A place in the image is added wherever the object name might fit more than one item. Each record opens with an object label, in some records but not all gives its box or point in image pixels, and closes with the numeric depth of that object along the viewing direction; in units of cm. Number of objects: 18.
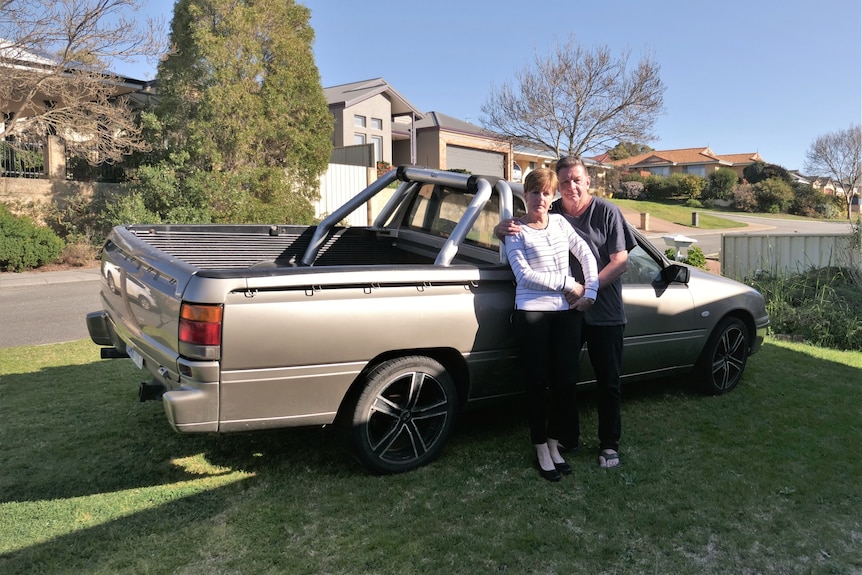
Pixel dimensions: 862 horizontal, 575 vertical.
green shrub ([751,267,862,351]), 795
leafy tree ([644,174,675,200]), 5750
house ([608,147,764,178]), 7594
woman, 371
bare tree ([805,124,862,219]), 5434
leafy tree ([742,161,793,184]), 6153
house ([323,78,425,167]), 3091
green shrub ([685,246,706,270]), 1288
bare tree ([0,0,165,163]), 1568
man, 394
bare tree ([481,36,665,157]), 2900
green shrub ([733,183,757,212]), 5378
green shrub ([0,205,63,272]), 1500
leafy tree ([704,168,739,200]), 5656
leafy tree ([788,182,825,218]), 5378
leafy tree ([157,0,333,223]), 1802
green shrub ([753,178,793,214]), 5344
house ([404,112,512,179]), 3638
